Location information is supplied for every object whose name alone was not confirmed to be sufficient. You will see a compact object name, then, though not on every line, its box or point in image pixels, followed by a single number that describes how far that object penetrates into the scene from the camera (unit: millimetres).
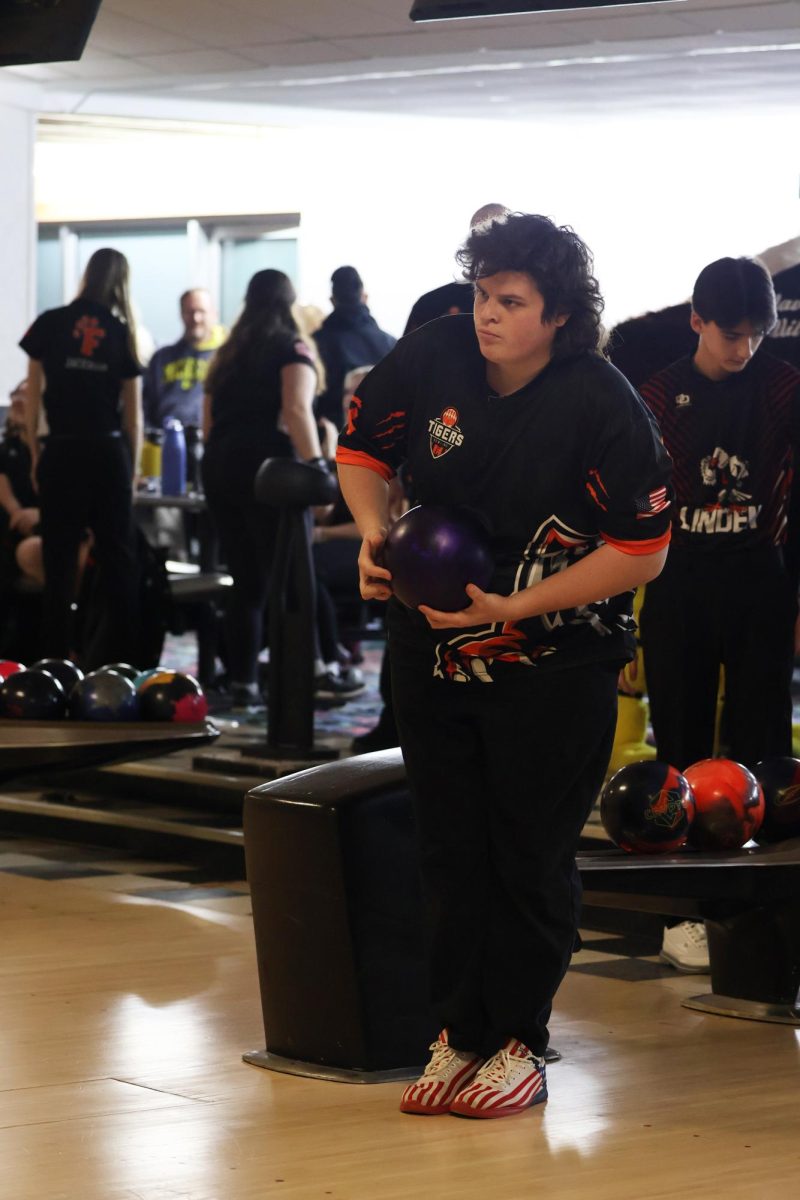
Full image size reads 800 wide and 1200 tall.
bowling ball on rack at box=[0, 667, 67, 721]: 8250
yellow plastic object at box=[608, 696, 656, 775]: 8823
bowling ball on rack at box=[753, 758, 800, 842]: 6248
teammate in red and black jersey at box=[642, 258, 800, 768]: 6761
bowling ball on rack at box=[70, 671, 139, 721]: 8271
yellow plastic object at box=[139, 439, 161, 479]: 15127
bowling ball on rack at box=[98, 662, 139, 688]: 8774
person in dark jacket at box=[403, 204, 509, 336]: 8172
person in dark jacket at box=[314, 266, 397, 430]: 14533
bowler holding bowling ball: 4787
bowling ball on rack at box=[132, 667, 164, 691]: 8655
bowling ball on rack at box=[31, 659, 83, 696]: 8689
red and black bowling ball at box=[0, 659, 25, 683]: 8866
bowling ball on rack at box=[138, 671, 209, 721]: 8420
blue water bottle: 13719
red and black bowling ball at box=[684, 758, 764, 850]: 6103
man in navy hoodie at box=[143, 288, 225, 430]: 16302
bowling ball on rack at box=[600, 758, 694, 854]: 6007
